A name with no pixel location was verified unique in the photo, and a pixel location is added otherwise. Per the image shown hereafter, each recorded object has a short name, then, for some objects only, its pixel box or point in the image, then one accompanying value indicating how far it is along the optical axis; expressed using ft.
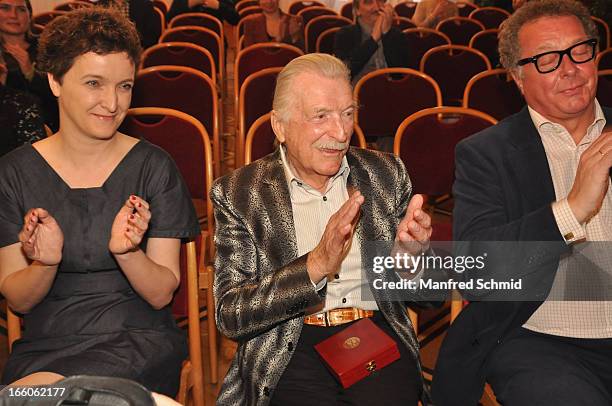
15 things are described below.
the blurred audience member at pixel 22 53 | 12.17
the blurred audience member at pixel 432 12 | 24.80
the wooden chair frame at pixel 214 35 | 20.36
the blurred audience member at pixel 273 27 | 18.38
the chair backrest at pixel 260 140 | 8.99
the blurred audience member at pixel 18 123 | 8.39
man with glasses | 6.28
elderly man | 6.27
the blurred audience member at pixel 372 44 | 16.15
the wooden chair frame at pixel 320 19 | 23.67
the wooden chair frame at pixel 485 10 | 28.71
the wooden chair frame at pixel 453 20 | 23.56
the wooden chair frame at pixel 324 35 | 20.28
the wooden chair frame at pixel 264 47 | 16.63
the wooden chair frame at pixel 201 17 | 23.54
